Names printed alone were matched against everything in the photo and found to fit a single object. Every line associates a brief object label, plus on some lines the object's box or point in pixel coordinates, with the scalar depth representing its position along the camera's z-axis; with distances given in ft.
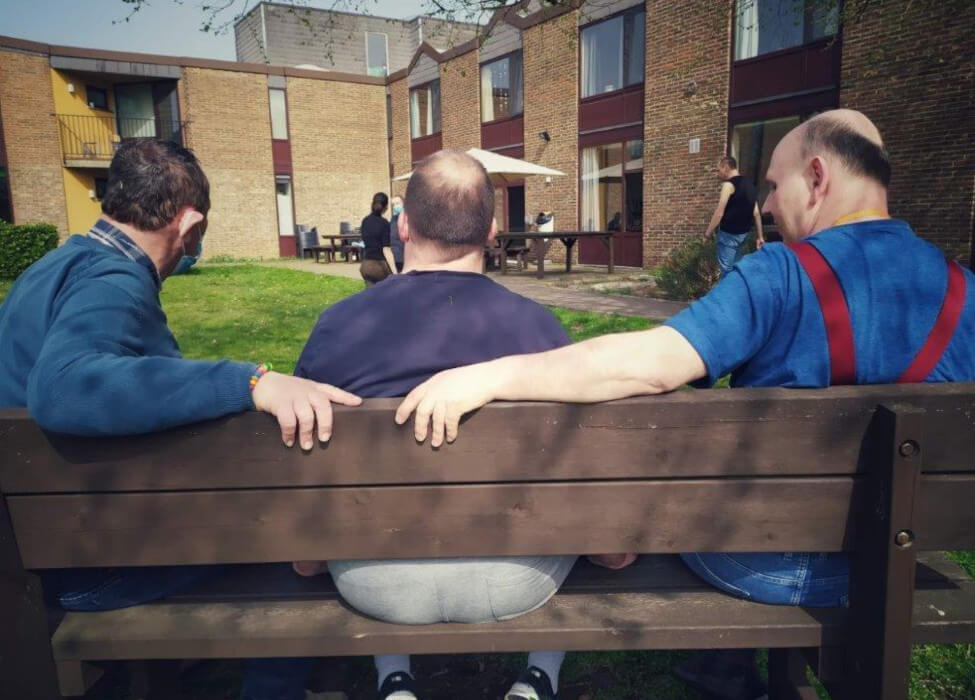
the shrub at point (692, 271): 36.17
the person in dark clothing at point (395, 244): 29.25
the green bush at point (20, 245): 62.39
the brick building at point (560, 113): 39.99
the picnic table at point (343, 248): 78.63
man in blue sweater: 4.74
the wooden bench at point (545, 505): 4.65
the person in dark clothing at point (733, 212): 32.14
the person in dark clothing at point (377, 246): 32.58
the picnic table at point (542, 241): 50.95
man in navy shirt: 5.40
